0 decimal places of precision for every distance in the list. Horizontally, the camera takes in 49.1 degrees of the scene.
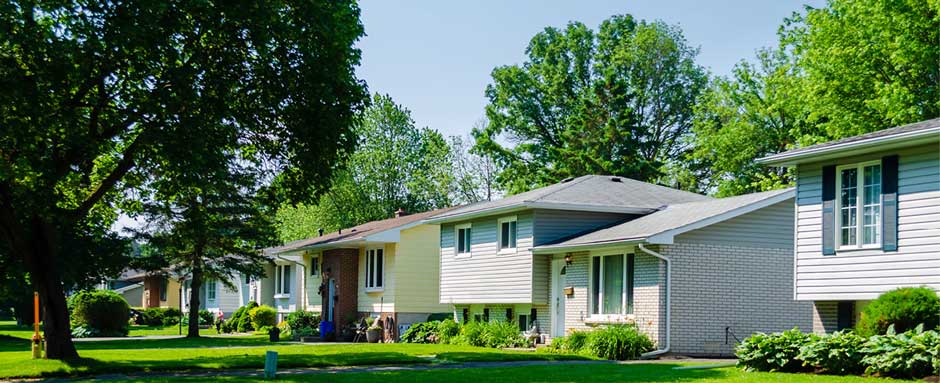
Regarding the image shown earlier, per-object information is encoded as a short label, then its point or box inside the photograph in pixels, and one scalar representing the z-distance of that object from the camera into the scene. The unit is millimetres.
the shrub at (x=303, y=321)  42062
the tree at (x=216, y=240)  36875
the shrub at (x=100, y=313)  44156
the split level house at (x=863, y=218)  17922
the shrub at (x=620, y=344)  24375
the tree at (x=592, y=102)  54406
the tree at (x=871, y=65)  33938
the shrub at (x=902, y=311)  16812
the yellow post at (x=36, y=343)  23531
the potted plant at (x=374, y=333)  36875
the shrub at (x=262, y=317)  48688
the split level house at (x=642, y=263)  24969
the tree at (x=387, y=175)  64000
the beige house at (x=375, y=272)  37688
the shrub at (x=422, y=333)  33750
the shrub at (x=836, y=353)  16609
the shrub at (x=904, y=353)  15250
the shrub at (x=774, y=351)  17844
